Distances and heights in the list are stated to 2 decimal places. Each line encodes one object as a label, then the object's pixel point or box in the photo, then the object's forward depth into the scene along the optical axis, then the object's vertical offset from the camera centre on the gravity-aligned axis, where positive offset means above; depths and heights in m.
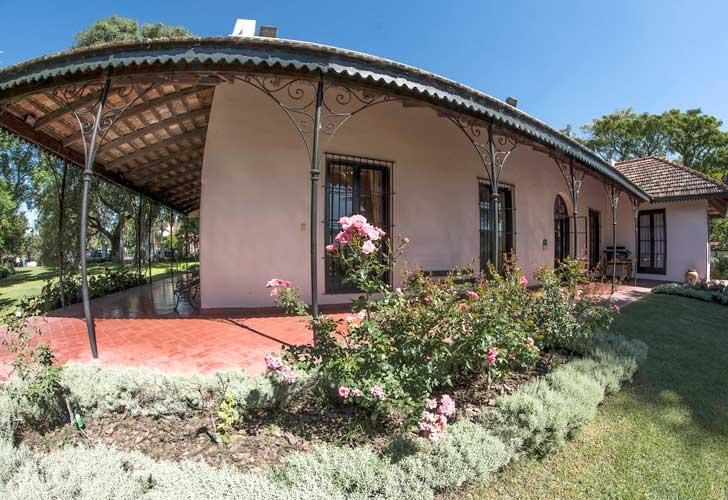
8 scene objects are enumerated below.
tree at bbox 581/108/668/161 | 23.94 +8.40
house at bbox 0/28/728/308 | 3.61 +1.90
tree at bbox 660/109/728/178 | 22.48 +7.47
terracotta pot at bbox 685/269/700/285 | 10.96 -0.87
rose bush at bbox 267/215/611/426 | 2.22 -0.61
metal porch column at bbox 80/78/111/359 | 3.47 +0.59
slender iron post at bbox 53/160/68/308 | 6.55 +0.44
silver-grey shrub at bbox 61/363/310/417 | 2.51 -1.02
